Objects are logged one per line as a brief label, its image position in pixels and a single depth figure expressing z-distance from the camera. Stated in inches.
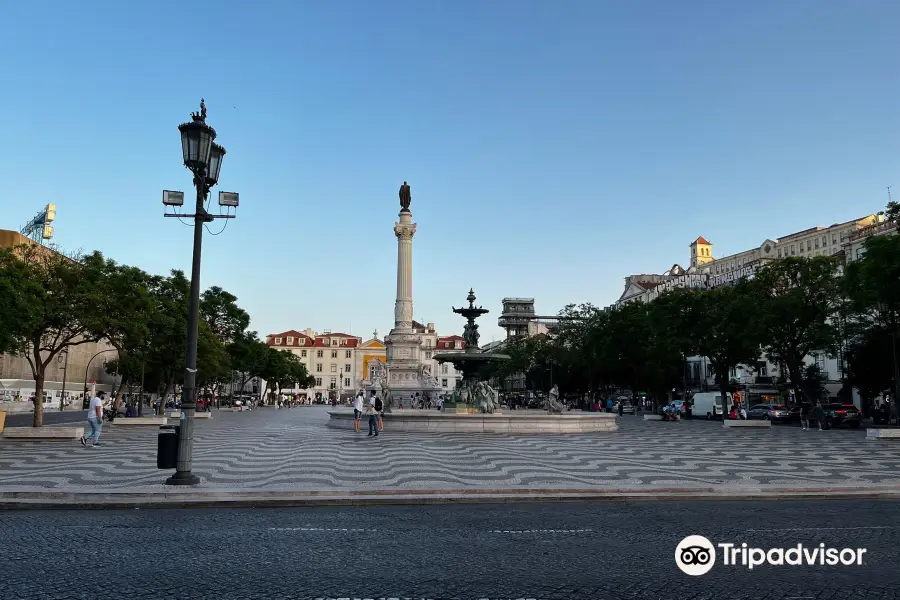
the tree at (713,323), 1824.6
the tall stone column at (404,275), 2450.8
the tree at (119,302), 1029.2
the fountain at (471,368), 1290.6
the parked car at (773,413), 1866.4
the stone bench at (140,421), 1332.4
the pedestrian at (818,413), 1376.8
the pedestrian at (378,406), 1033.7
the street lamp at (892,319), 1368.2
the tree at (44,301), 901.8
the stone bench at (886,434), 1102.5
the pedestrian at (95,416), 831.1
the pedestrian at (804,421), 1428.6
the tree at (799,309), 1644.9
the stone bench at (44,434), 932.6
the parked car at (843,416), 1568.7
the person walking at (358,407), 1138.2
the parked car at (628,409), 2599.2
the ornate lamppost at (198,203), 486.3
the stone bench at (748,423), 1489.9
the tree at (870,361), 1685.3
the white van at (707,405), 2162.9
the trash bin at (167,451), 476.7
